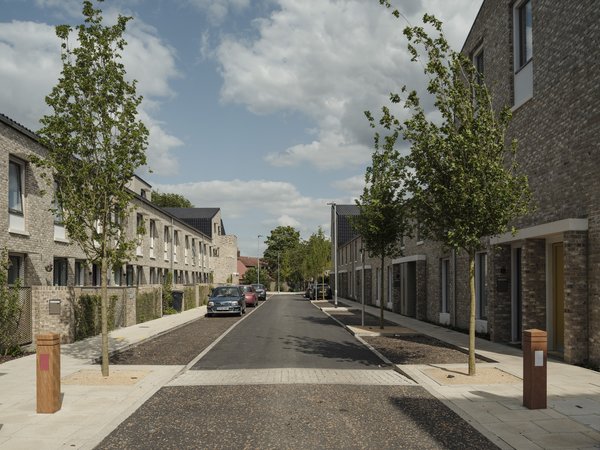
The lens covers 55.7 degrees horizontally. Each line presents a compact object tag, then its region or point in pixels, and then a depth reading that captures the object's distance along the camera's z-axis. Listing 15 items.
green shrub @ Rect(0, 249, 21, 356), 12.84
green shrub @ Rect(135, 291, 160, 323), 23.47
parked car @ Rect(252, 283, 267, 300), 52.53
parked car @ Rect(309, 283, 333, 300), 52.28
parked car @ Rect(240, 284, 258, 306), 39.78
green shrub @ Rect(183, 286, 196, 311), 33.97
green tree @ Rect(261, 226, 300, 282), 102.56
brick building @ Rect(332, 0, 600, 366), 11.56
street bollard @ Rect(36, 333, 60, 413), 7.73
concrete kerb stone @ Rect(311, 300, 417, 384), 11.04
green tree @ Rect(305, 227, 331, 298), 66.25
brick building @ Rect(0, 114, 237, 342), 14.91
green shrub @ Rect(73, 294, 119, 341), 16.50
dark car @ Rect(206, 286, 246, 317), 28.50
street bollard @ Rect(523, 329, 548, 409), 7.93
